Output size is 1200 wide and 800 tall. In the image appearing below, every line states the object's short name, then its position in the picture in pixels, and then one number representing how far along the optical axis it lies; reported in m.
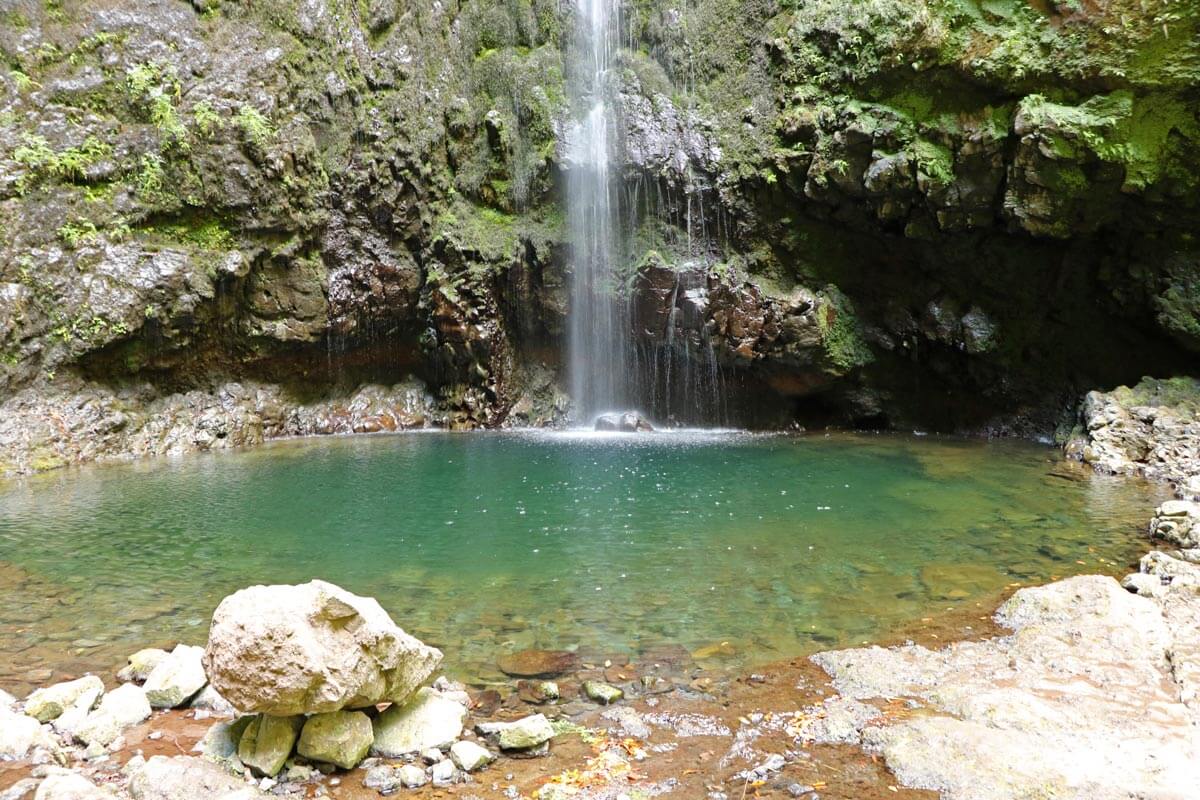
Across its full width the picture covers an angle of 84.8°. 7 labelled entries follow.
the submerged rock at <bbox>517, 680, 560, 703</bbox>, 4.89
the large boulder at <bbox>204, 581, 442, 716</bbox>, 3.58
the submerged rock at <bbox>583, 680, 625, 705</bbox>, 4.80
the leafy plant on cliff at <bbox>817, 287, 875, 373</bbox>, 20.22
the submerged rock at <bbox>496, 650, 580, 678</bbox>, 5.29
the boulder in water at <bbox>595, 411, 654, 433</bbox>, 21.59
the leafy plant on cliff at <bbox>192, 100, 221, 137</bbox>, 18.17
